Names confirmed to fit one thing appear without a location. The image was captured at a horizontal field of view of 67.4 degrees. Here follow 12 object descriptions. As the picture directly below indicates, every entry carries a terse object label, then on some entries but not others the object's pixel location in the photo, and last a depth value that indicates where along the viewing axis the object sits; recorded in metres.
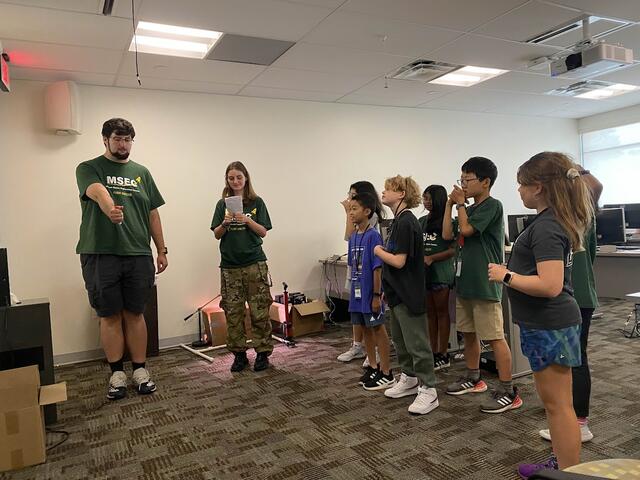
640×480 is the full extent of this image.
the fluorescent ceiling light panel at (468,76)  4.68
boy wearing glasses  2.62
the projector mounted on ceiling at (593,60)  3.54
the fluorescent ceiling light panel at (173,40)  3.31
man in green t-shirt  3.02
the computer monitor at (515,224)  5.02
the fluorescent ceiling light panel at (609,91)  5.57
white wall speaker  4.00
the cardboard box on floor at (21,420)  2.23
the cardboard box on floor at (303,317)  4.69
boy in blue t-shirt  2.98
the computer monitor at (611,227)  4.83
